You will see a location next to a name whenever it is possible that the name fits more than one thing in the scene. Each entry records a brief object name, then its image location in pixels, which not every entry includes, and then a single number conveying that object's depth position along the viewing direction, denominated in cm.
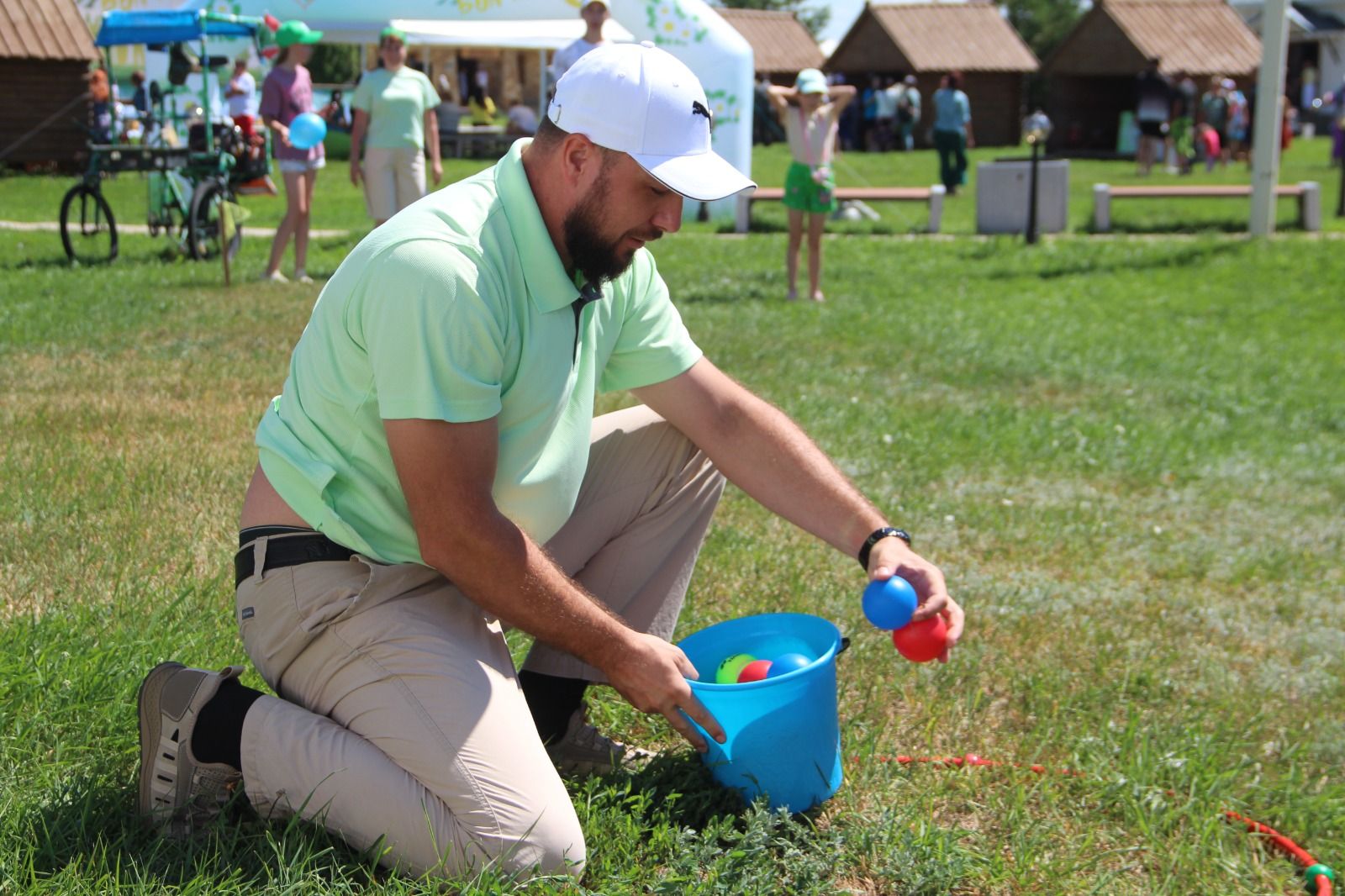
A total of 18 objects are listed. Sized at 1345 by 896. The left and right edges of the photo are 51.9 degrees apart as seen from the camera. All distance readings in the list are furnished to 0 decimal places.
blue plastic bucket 269
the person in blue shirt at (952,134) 2422
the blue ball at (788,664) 293
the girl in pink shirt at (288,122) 995
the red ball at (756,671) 294
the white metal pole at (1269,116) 1418
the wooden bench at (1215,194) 1617
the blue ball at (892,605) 273
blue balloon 975
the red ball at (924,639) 277
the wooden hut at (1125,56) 3781
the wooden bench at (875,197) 1612
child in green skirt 1034
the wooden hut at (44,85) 2347
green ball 303
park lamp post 1492
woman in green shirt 1005
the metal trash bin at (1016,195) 1602
